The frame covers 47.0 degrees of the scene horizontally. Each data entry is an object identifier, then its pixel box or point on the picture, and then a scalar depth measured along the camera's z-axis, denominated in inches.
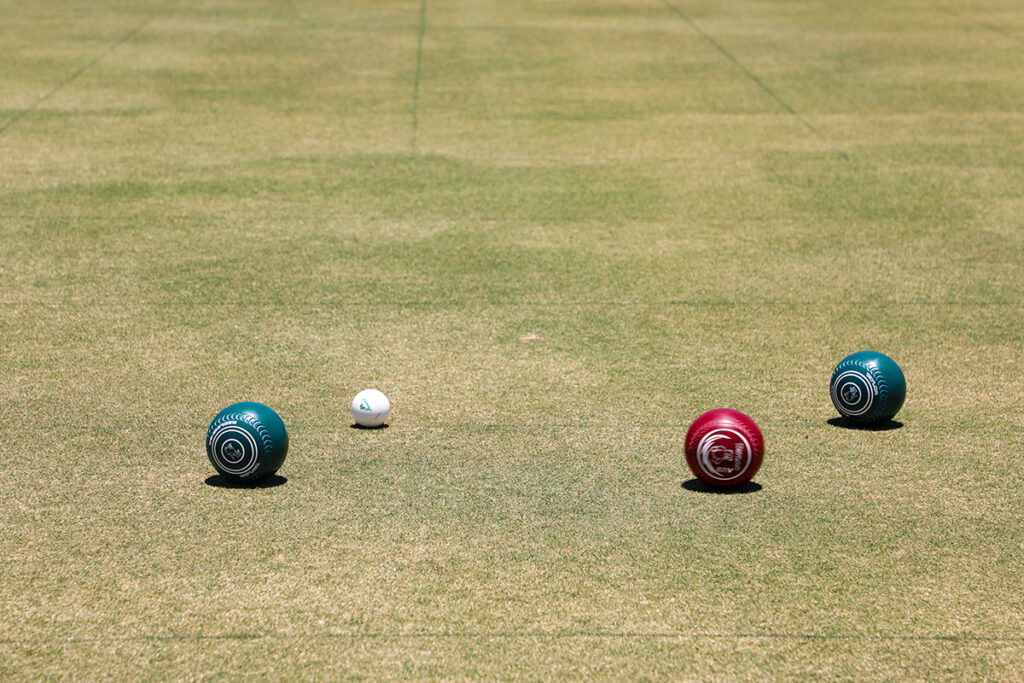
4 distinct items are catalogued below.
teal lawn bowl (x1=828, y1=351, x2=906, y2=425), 330.3
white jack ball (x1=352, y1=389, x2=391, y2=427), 334.6
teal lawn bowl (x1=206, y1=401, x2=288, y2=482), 283.7
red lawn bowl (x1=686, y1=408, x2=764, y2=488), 283.6
